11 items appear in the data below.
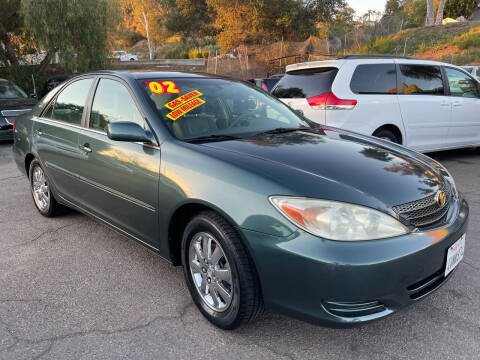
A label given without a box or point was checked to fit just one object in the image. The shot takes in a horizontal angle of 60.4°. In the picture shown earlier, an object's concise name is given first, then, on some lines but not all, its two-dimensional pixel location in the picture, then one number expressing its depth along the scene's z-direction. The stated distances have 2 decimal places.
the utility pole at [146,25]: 51.26
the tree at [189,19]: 34.41
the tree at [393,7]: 54.88
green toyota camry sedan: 2.00
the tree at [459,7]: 46.06
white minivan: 5.66
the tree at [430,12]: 30.03
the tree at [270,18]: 28.16
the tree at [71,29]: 17.06
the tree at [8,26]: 18.25
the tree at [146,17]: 48.70
